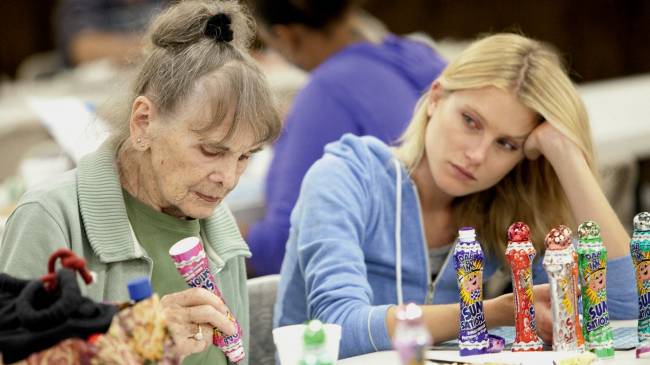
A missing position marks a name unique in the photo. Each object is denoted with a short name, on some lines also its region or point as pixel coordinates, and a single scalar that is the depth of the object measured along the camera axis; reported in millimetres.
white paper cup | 3284
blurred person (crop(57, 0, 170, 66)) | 7928
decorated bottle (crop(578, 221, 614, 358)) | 3420
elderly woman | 3413
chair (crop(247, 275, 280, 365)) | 3729
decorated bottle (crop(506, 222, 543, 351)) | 3426
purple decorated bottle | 3431
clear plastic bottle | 3029
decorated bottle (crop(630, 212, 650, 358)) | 3428
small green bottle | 3173
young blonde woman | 3633
